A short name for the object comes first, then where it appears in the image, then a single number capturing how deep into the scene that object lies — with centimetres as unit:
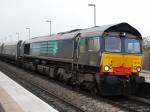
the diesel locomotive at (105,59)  1505
